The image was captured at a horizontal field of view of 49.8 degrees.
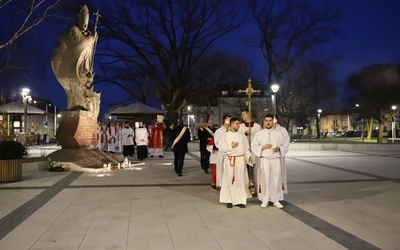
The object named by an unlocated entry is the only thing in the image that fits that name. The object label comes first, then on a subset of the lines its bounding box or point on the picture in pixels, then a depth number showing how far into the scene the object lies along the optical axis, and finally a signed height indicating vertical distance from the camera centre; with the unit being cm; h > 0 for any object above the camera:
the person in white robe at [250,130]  991 +15
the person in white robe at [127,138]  2298 +1
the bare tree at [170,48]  3167 +679
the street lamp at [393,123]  3641 +92
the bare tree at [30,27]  1367 +374
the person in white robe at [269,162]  877 -54
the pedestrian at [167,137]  2969 +5
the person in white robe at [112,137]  2586 +9
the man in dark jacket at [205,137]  1494 +0
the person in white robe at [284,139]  901 -7
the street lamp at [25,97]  2723 +280
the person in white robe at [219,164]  1070 -68
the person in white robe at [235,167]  877 -64
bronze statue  1658 +296
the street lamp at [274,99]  2434 +214
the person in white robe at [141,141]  2095 -14
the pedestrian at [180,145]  1394 -24
